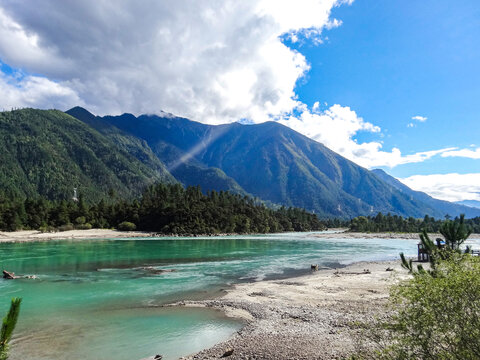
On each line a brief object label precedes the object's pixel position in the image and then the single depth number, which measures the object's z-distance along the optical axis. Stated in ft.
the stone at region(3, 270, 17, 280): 122.69
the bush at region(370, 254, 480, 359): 25.72
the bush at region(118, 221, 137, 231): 472.03
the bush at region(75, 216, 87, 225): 453.58
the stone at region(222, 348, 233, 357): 50.72
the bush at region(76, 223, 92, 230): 448.24
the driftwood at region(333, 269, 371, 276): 137.86
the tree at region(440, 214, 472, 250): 131.64
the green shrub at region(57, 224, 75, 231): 428.15
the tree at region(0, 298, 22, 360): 20.31
